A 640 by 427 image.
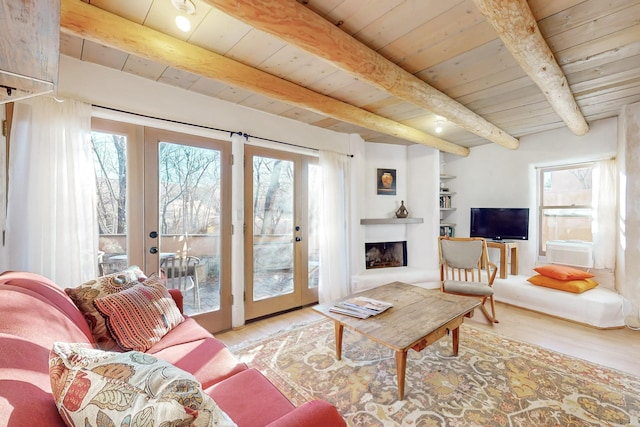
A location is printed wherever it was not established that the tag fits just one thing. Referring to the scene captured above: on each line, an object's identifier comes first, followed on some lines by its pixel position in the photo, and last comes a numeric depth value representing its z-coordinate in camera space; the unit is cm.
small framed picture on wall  439
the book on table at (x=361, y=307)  202
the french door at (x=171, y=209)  226
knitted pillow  146
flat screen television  392
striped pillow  147
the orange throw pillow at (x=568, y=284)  314
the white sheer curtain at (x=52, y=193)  181
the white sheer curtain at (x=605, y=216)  326
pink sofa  61
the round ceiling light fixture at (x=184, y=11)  143
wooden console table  383
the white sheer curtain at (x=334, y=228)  361
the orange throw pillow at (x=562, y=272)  326
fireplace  441
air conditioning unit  340
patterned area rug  163
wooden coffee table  171
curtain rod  221
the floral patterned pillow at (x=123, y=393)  59
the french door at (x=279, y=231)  308
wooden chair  304
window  360
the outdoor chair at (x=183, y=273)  257
